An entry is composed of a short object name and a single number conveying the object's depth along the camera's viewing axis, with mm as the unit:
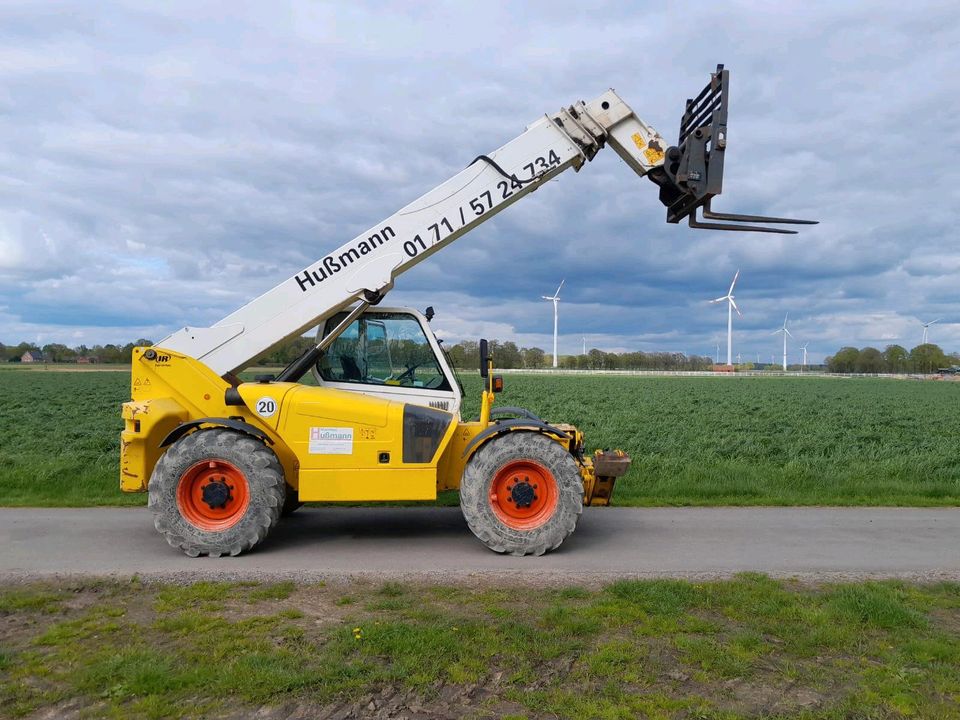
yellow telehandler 7254
